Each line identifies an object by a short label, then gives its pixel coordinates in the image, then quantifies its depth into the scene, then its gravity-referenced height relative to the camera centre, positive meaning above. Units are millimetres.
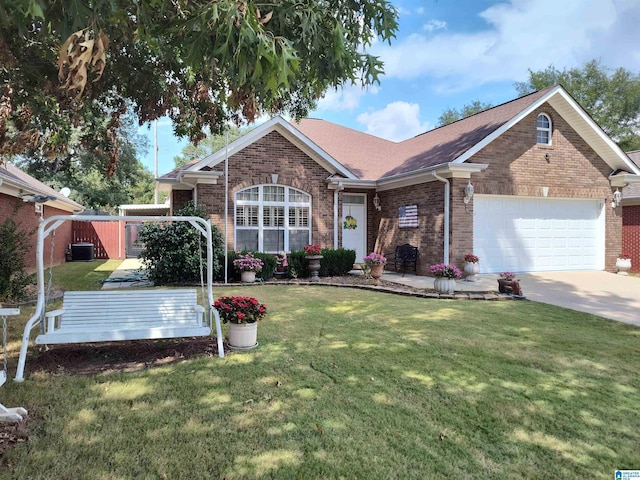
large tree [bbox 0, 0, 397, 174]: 2965 +1871
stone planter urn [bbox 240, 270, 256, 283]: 11781 -1256
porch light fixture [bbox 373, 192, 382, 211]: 15617 +1073
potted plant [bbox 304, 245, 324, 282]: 12600 -773
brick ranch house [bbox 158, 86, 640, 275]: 12641 +1336
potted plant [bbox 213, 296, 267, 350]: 5316 -1106
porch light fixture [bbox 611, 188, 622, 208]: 14262 +1143
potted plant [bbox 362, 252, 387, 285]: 11672 -942
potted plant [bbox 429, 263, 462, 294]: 9766 -1093
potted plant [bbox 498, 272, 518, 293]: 9711 -1205
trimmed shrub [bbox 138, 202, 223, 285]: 11289 -554
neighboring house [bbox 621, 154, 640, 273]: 14945 +251
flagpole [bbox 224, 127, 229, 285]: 11894 +826
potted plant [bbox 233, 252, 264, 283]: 11719 -1001
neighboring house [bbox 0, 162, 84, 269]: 11773 +812
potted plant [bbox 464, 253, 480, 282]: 11758 -1003
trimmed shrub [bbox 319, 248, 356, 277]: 13125 -966
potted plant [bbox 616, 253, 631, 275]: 13848 -1083
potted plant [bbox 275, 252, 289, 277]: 12734 -1023
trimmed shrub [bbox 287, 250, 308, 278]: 12812 -944
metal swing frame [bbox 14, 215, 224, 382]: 4266 -397
